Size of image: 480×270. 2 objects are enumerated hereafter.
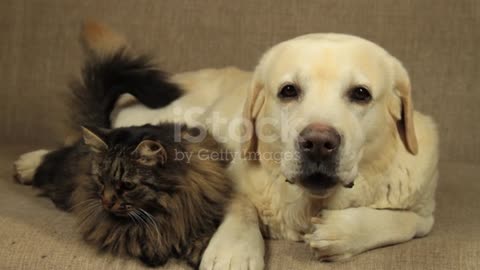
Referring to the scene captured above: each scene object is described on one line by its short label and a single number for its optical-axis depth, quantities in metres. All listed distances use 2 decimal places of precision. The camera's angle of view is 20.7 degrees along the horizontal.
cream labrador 1.31
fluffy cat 1.32
